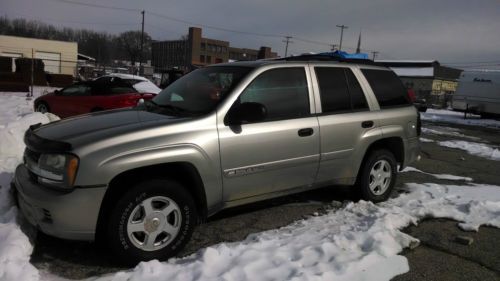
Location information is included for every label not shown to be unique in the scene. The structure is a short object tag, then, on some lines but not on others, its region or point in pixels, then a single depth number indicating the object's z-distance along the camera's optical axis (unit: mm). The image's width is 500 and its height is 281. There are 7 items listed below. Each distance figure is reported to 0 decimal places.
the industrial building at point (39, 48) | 54906
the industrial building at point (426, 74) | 78812
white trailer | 22620
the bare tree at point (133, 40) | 94794
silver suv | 3355
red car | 11047
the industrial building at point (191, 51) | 87875
